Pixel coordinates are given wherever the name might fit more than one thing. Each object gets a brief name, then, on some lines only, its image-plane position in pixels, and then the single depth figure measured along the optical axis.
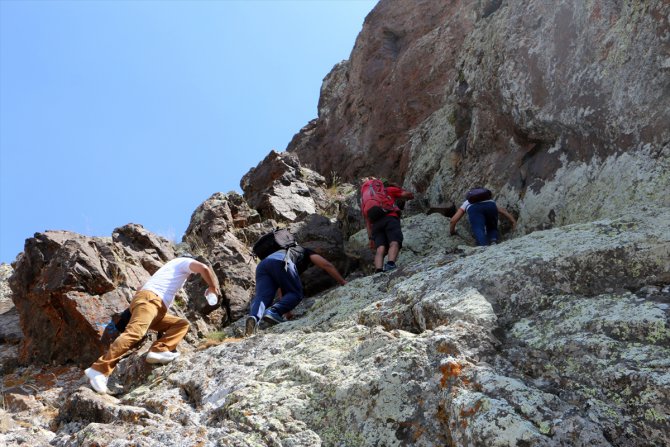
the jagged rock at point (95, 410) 6.51
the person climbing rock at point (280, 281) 9.17
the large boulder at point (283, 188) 18.41
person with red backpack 10.76
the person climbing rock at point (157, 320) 7.75
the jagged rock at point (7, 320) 11.97
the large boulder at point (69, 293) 10.24
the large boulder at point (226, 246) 11.89
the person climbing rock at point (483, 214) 10.92
